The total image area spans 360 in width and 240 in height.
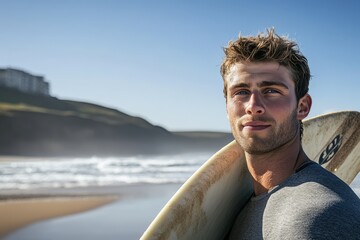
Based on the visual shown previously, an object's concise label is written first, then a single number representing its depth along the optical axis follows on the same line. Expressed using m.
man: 1.75
